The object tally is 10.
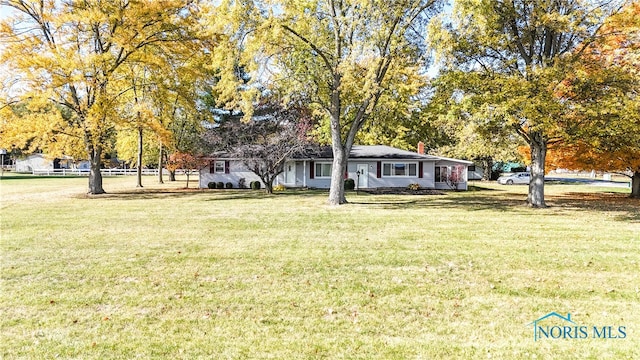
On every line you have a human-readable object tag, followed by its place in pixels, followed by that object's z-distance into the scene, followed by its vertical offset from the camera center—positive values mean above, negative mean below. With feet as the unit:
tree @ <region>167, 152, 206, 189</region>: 98.84 +2.77
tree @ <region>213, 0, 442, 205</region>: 56.03 +18.76
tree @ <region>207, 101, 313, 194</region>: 81.76 +6.59
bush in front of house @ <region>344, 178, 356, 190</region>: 99.89 -2.96
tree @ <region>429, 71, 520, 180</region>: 56.39 +7.96
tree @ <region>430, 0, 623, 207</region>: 51.65 +18.01
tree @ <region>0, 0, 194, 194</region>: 69.82 +24.01
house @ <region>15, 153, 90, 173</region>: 226.17 +5.38
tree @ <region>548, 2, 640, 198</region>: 49.60 +11.15
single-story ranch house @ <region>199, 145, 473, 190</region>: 102.89 +0.53
